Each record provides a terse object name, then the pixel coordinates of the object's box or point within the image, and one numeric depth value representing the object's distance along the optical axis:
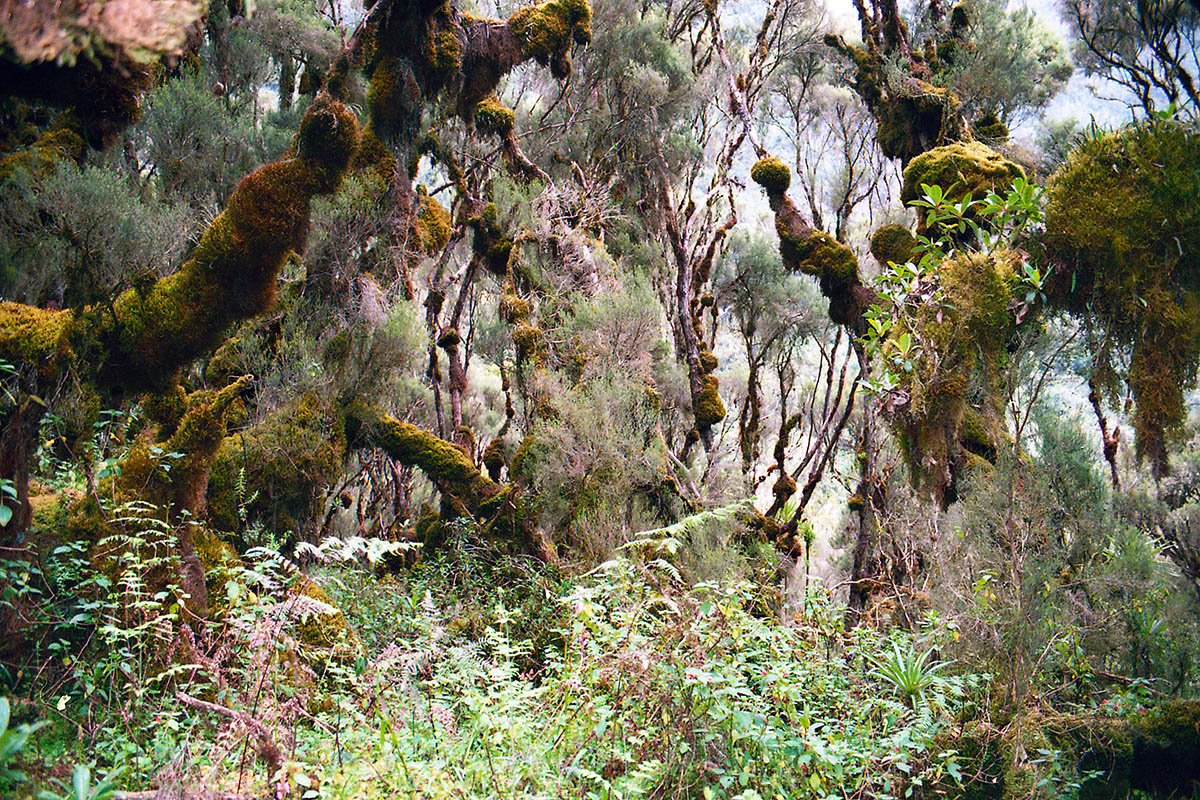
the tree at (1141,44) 9.04
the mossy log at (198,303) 5.00
